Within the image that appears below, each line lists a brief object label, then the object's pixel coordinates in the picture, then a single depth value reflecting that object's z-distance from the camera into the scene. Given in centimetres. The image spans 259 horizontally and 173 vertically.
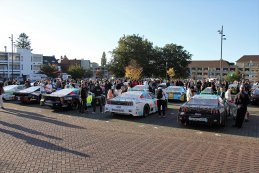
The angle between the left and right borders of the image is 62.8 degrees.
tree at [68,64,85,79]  6477
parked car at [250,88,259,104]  1503
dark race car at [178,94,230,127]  801
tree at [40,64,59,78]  5704
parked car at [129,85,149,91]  1652
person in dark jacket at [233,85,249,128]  852
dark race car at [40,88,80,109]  1114
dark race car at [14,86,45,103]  1326
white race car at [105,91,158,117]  977
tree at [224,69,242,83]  6876
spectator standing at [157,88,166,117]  1054
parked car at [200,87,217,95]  1511
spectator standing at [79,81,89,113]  1114
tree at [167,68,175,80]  5970
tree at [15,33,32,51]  7880
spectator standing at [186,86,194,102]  1302
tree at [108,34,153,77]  5670
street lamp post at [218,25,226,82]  2456
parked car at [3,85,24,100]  1507
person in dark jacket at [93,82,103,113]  1181
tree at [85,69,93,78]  7419
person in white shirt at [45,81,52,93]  1430
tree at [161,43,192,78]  6347
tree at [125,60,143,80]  5189
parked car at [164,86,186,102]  1610
